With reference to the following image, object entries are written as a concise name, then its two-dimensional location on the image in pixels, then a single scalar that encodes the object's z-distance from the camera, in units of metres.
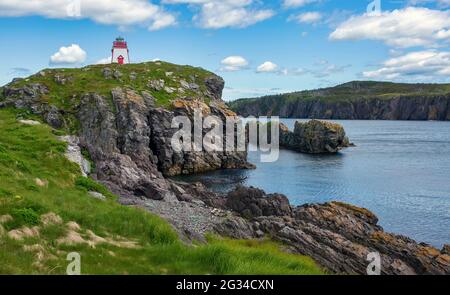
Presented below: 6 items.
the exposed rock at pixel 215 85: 123.64
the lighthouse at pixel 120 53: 131.50
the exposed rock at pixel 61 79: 112.12
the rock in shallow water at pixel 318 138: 141.38
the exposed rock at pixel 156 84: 113.55
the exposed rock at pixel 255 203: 49.31
